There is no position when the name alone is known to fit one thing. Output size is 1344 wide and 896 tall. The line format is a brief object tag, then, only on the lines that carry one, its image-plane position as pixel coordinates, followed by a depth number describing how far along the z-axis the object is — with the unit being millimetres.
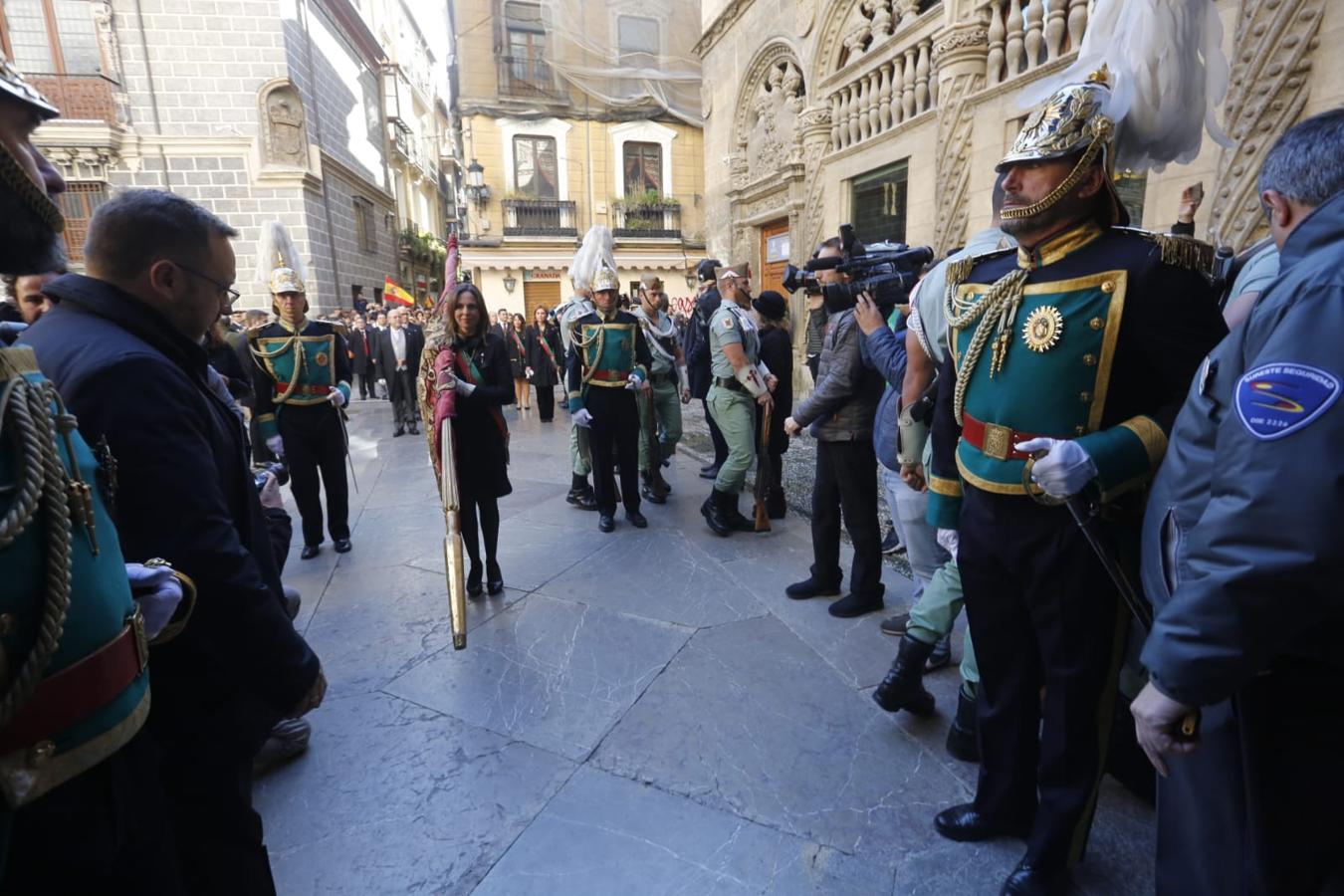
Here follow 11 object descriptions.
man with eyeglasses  1353
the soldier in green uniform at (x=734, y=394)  4746
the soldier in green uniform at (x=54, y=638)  896
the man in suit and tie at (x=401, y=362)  10156
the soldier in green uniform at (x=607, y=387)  5145
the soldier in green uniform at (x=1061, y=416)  1647
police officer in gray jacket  1045
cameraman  3590
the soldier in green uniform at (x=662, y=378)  6113
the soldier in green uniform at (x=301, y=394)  4676
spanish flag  16062
